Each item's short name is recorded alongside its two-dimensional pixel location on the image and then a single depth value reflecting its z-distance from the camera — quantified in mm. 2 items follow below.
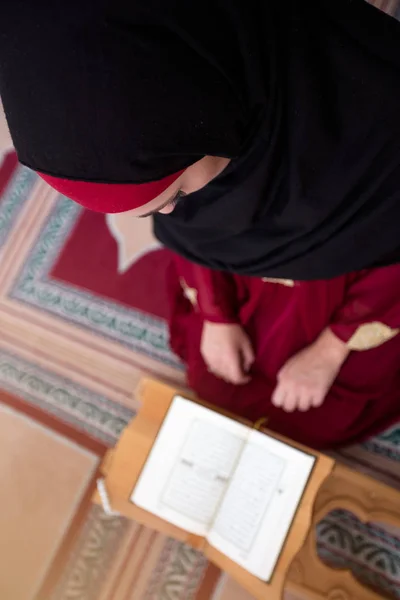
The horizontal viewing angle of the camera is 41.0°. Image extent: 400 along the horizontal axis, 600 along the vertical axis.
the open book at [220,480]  768
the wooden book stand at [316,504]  835
